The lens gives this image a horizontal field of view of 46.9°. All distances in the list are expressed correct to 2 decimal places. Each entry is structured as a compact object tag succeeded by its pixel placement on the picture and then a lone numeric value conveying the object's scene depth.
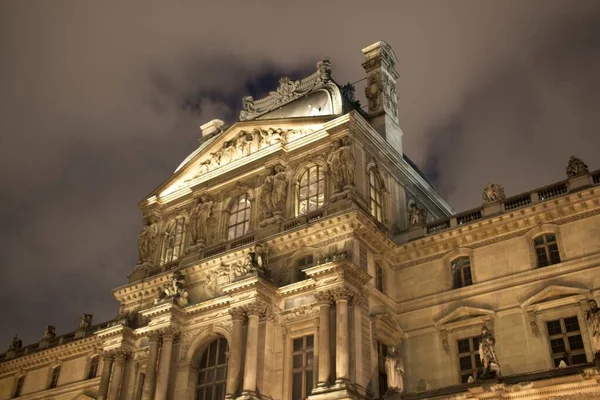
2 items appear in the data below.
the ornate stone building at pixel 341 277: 28.91
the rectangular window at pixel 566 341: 27.80
